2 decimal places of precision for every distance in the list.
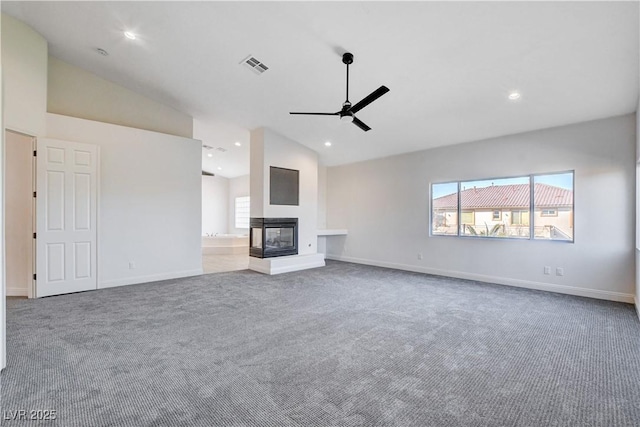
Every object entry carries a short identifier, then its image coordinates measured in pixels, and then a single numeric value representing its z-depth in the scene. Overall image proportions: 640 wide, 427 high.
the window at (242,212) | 11.96
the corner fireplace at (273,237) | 6.44
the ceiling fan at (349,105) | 3.27
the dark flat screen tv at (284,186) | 6.58
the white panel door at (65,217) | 4.36
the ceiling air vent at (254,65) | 4.18
